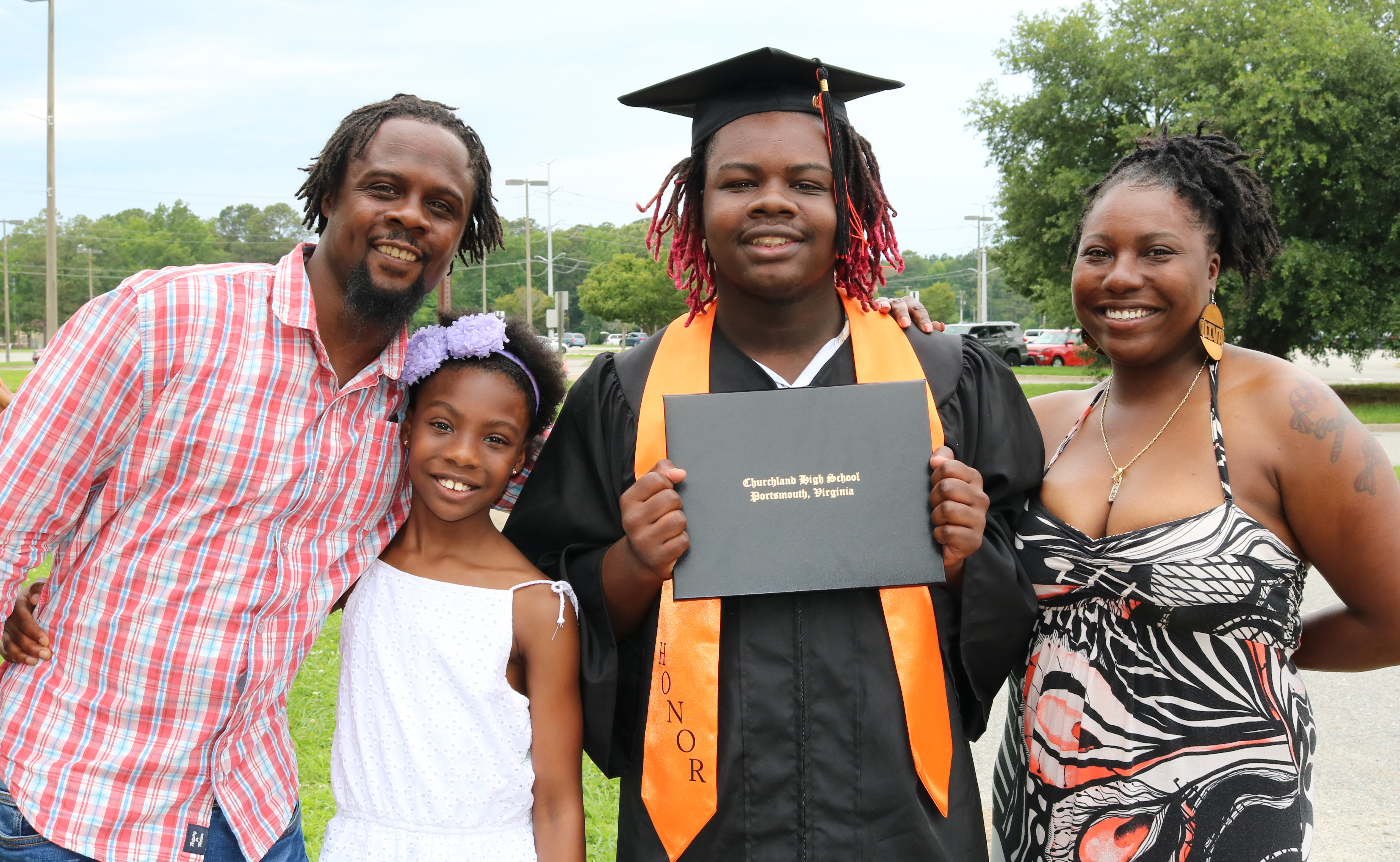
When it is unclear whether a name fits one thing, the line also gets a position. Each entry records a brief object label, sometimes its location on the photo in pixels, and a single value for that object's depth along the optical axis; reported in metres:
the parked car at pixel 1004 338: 33.97
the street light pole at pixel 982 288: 41.81
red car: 32.53
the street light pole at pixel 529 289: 34.56
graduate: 1.92
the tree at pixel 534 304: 52.31
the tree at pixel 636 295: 33.78
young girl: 2.03
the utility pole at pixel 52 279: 18.39
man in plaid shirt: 1.84
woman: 1.96
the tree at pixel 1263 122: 14.95
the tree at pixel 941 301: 51.81
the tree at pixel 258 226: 77.50
